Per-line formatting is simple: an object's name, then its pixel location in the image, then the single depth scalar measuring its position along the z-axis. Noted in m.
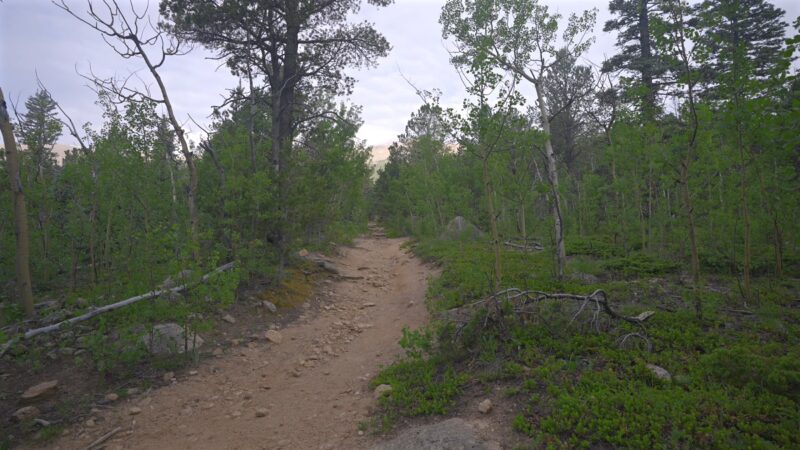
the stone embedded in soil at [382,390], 5.26
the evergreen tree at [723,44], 6.07
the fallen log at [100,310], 5.91
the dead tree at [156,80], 8.75
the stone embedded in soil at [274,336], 7.64
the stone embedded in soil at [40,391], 5.18
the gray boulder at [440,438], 3.79
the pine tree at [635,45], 16.52
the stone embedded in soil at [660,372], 4.38
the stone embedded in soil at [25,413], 4.81
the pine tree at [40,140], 11.96
